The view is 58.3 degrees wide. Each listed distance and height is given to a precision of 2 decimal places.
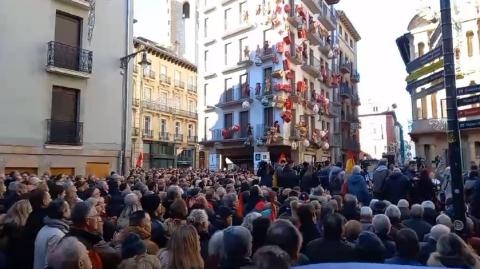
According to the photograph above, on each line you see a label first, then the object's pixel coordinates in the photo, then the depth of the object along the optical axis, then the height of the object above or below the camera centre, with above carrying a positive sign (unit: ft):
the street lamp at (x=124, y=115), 59.09 +7.41
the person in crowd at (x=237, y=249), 12.04 -2.32
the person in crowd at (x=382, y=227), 16.67 -2.38
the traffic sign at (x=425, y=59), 18.43 +4.81
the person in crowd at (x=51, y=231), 14.35 -2.12
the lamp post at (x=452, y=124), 16.28 +1.61
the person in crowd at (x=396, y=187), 30.60 -1.48
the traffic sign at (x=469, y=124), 17.31 +1.69
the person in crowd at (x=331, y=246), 14.05 -2.67
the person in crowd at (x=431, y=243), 14.99 -2.79
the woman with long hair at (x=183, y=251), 11.66 -2.30
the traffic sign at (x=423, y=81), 18.38 +3.84
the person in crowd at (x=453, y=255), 12.64 -2.64
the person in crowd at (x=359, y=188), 31.17 -1.56
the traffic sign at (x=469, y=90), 17.12 +3.05
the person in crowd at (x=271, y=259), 9.50 -2.05
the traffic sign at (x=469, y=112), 18.06 +2.27
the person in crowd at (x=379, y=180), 31.78 -1.02
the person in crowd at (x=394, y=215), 19.06 -2.16
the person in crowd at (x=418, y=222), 18.69 -2.49
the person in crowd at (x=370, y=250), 13.65 -2.67
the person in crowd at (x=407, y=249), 13.71 -2.64
